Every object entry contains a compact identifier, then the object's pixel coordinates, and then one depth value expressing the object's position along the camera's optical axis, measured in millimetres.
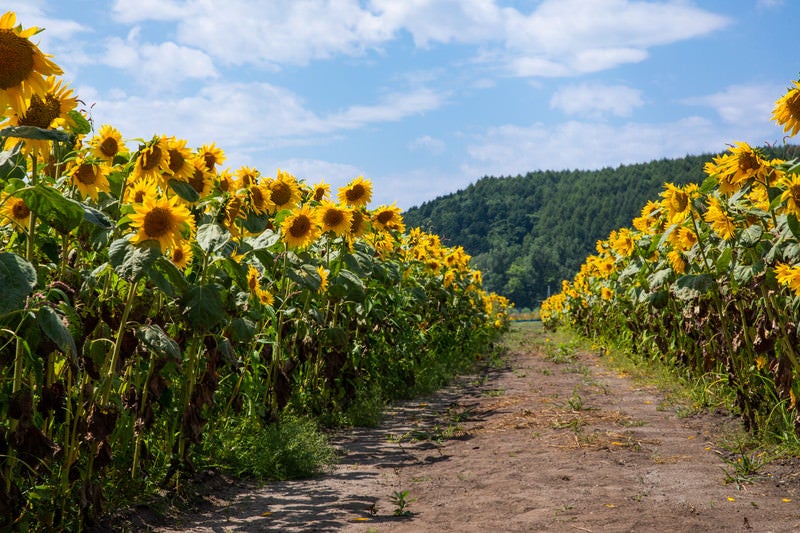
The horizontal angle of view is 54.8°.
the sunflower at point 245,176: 4664
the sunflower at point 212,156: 4293
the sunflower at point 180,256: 3623
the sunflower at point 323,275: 5277
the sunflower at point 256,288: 4562
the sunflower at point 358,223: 5422
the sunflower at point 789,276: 3773
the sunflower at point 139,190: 3361
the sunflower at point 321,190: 6113
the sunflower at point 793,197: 3811
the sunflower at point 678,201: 5051
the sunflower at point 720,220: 4656
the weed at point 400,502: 3699
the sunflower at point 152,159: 3230
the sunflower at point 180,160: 3504
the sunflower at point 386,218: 6348
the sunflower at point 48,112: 2805
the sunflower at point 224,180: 4102
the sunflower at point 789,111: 3555
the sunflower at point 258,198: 4340
